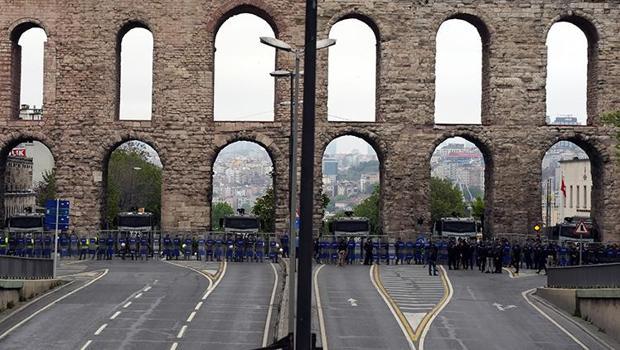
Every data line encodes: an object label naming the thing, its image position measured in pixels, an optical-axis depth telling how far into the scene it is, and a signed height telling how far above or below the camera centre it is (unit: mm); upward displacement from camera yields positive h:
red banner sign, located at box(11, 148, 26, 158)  114538 +7551
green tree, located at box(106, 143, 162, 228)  117438 +4764
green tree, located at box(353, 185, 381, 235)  148800 +2843
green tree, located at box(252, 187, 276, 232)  98000 +1420
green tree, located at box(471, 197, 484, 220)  111812 +2293
